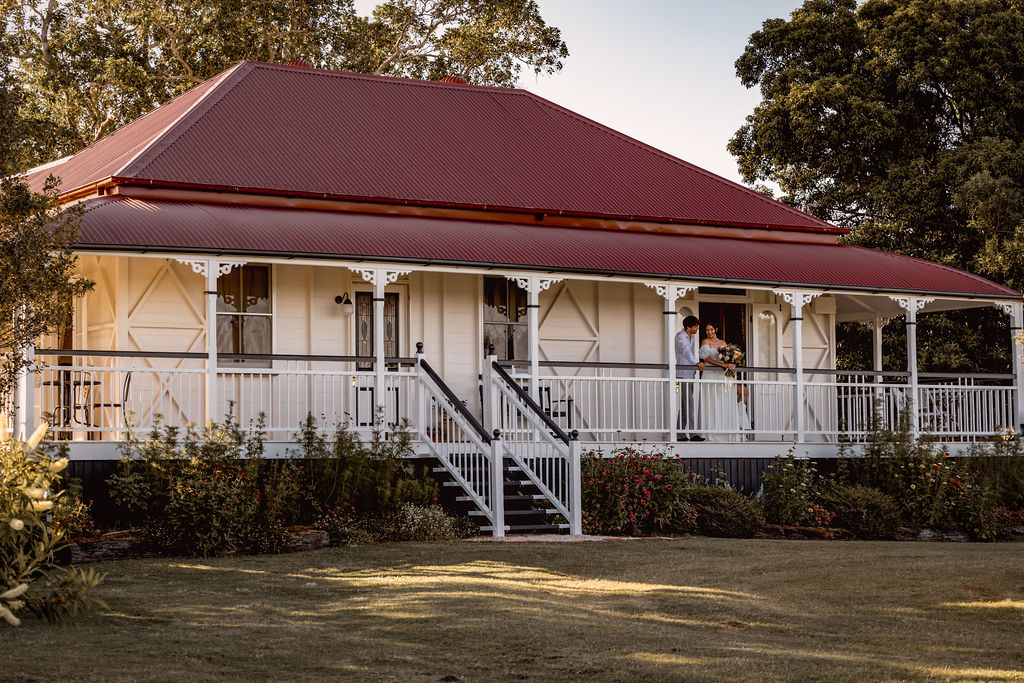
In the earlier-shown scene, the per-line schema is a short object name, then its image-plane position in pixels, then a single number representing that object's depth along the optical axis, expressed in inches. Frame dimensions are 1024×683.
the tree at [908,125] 1232.2
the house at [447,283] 703.7
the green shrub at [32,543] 414.0
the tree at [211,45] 1349.7
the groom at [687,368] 791.1
